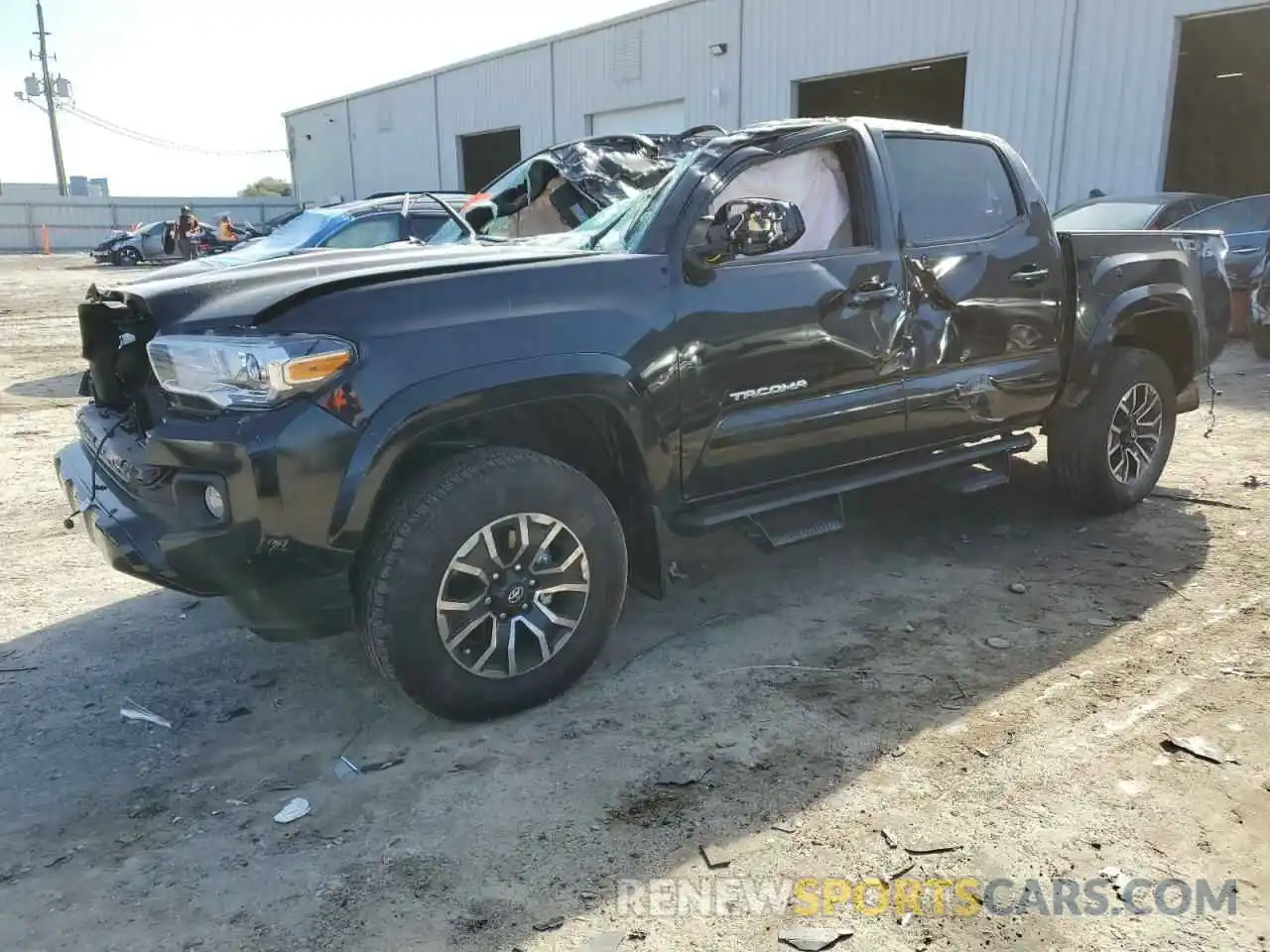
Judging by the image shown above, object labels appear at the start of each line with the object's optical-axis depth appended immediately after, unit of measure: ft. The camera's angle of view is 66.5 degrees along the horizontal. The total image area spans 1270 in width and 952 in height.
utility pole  187.11
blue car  28.35
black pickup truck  9.31
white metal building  44.21
